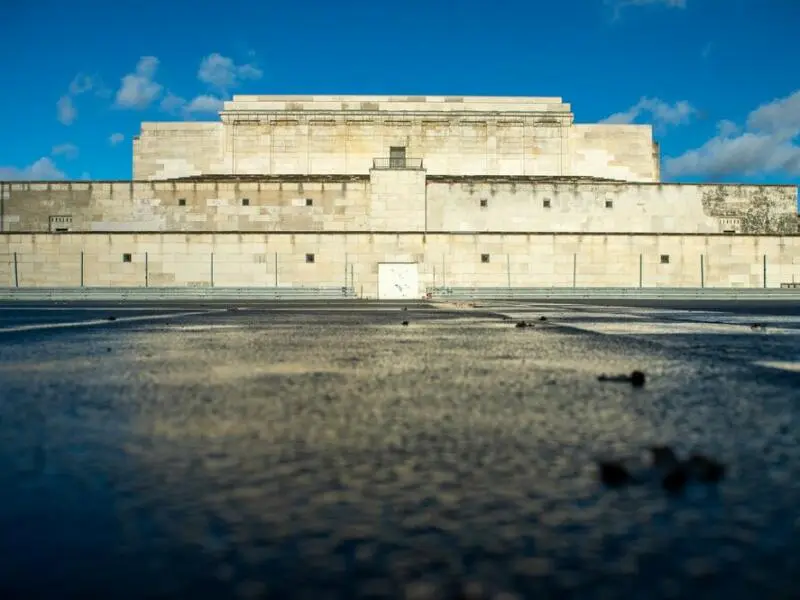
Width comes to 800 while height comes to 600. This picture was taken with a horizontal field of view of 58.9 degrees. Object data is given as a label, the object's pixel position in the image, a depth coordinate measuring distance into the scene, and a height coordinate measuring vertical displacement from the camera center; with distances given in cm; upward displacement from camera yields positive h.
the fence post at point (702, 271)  3969 +72
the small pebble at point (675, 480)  149 -43
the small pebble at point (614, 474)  155 -43
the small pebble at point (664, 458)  170 -43
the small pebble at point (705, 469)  158 -43
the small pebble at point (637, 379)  340 -45
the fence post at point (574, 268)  3922 +92
